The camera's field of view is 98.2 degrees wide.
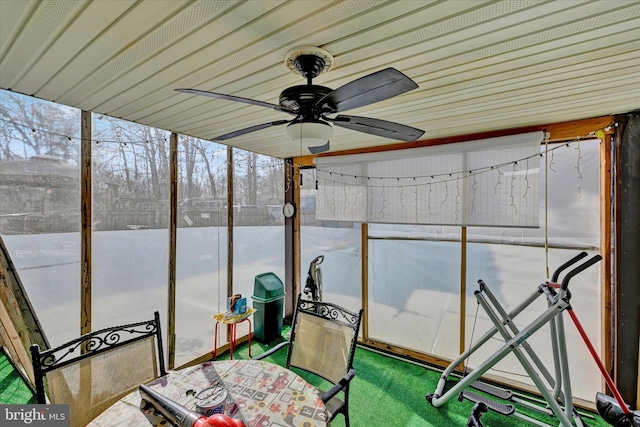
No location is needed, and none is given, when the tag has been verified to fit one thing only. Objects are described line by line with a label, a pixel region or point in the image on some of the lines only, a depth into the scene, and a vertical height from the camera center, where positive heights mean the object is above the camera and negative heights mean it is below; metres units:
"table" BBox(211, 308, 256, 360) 3.09 -1.21
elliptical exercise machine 1.97 -1.23
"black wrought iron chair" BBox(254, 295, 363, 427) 2.00 -1.08
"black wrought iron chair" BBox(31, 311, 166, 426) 1.57 -1.00
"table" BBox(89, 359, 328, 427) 1.45 -1.09
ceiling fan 1.14 +0.51
